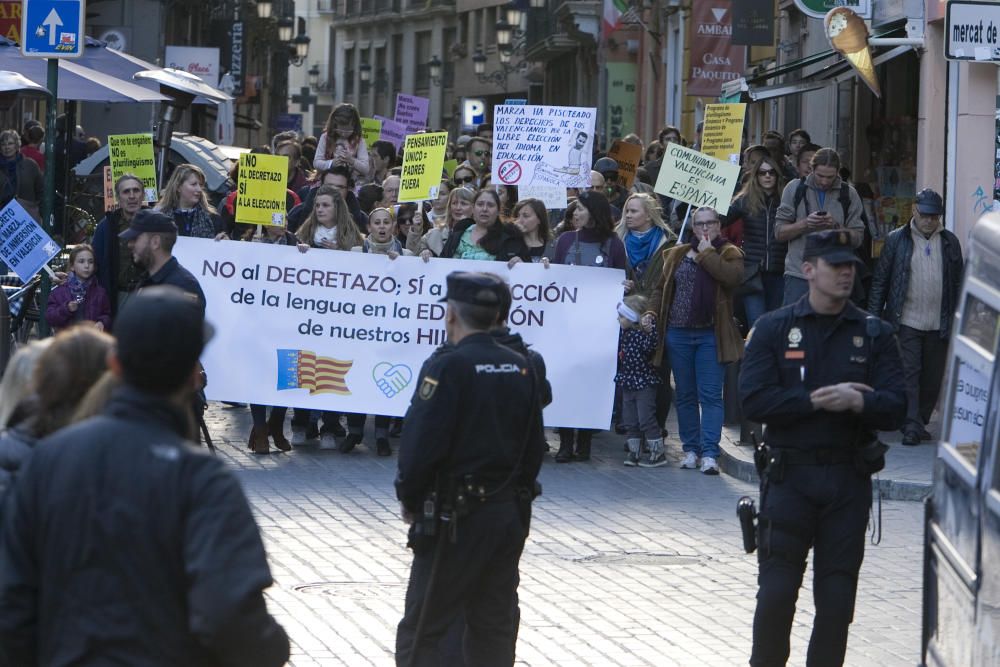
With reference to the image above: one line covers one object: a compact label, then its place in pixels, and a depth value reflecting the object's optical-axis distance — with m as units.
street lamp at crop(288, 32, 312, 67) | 65.00
